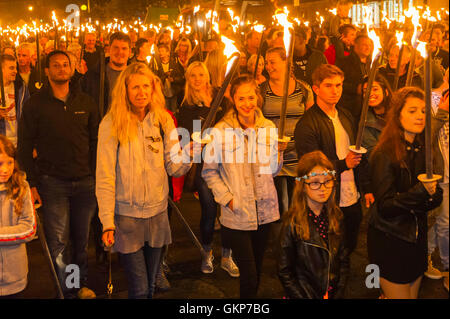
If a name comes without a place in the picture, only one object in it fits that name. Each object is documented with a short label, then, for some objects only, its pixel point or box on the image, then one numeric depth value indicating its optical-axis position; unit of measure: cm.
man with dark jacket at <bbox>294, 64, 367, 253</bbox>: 489
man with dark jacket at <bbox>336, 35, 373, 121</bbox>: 793
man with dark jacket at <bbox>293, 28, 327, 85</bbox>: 759
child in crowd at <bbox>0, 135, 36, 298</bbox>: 398
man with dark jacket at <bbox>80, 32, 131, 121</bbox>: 635
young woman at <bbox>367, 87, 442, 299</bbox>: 352
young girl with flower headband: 363
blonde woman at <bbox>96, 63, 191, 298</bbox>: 408
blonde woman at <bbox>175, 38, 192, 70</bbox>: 938
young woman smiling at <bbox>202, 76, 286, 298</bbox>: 437
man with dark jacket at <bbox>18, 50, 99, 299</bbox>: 500
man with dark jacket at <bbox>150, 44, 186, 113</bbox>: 773
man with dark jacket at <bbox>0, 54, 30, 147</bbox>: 634
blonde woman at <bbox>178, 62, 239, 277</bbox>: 583
